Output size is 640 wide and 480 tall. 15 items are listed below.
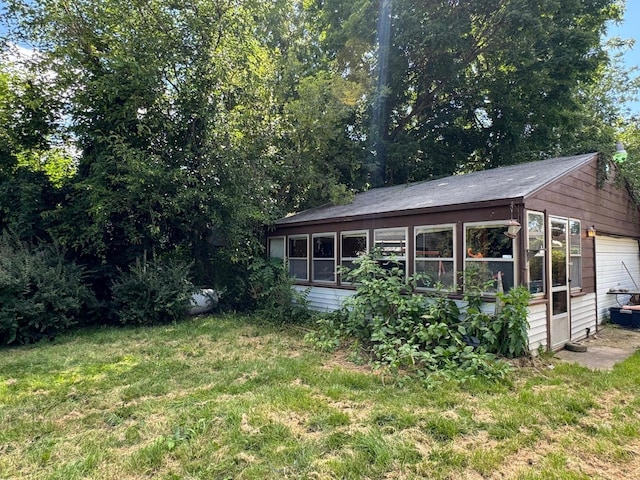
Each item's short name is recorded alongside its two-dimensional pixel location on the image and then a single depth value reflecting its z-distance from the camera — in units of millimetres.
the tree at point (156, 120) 8062
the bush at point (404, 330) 4691
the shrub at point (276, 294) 8320
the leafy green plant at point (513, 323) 4855
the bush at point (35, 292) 6363
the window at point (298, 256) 9281
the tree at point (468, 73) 12391
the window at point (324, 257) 8547
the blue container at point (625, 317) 7566
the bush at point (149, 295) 7980
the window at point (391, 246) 6855
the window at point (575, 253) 6480
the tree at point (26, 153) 7887
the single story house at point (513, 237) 5492
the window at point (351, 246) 7812
